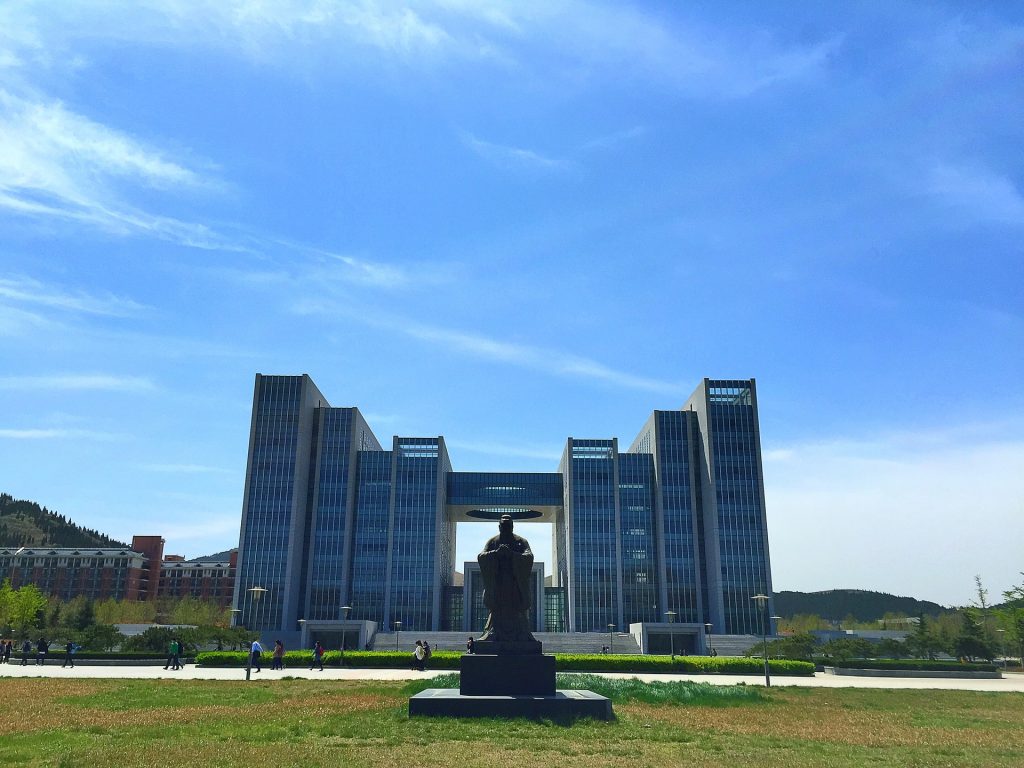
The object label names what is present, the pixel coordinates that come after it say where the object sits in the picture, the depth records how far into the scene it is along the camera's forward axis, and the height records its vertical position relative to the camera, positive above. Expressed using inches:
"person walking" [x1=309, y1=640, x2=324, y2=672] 1643.7 -115.0
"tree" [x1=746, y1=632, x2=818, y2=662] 1979.6 -110.8
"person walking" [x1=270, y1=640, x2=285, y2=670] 1630.3 -118.7
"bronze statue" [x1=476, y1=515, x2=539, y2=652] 787.4 +19.1
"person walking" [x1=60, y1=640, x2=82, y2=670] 1674.1 -118.6
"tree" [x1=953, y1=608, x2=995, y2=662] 2321.6 -122.3
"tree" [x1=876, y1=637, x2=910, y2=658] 2233.8 -124.4
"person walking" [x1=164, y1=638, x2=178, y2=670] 1537.9 -99.5
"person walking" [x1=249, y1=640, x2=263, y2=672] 1450.3 -100.3
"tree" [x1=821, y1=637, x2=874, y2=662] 1982.0 -112.1
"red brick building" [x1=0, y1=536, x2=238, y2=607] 5757.9 +207.9
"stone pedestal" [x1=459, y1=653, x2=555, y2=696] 732.7 -69.7
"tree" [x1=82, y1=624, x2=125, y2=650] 1957.4 -92.7
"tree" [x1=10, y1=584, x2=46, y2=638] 2984.7 -30.4
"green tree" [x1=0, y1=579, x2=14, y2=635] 3152.1 -26.8
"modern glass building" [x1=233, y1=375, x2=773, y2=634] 3380.9 +368.0
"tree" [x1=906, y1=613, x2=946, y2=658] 2368.4 -118.8
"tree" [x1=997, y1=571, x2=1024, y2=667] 2615.7 -42.1
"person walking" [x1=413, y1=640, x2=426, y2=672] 1509.6 -106.1
